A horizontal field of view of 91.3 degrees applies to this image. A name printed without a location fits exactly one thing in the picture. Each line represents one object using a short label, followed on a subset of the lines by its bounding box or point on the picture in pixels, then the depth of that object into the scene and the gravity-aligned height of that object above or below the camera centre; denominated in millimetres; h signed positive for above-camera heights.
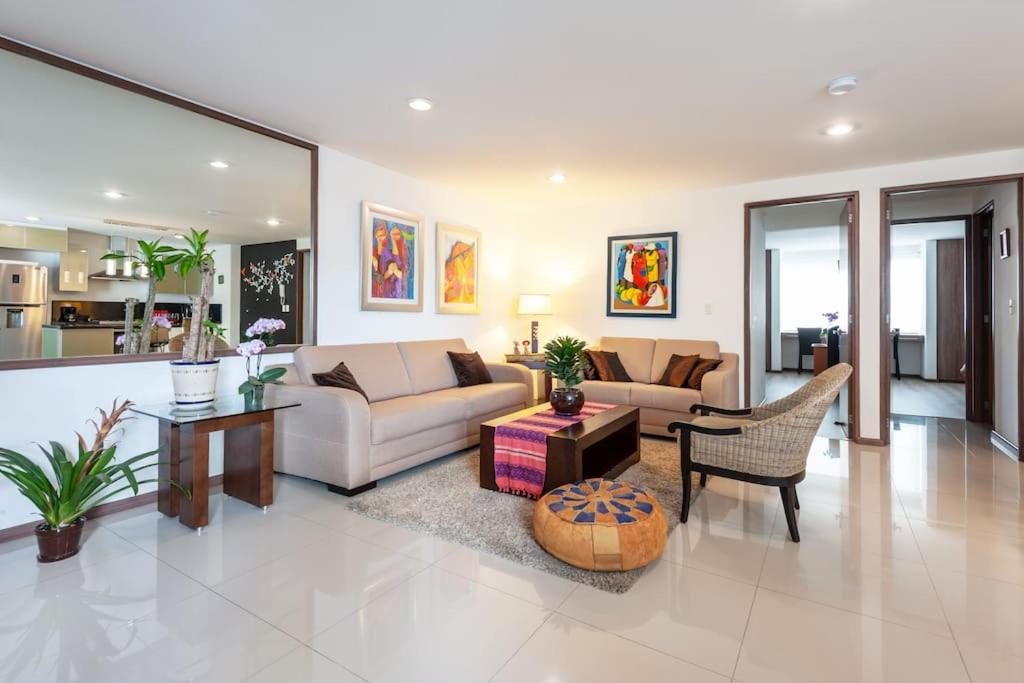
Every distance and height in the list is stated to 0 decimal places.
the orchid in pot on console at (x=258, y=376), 2863 -181
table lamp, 5668 +420
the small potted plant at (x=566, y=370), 3293 -188
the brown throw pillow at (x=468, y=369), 4527 -250
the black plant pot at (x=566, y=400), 3318 -392
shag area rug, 2215 -927
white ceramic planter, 2654 -212
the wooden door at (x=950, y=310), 7934 +499
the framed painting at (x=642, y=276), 5191 +703
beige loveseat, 4207 -399
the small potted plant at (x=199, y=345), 2664 -16
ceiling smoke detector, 2688 +1399
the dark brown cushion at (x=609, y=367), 4891 -250
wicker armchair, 2406 -531
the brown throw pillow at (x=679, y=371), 4512 -266
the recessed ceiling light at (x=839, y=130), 3352 +1445
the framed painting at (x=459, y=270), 5020 +752
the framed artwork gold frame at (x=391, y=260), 4199 +725
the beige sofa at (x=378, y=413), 3002 -487
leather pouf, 2043 -785
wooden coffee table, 2752 -669
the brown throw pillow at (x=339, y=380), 3365 -255
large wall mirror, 2477 +779
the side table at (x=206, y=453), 2529 -609
